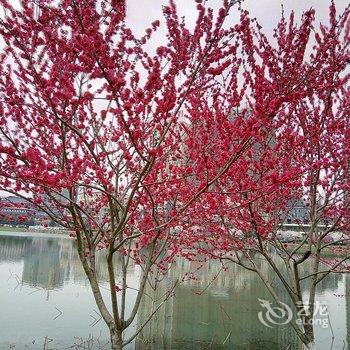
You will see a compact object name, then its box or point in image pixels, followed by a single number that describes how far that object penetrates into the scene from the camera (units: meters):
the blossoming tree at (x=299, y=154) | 4.98
